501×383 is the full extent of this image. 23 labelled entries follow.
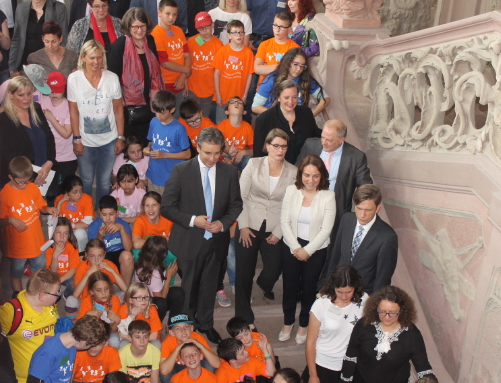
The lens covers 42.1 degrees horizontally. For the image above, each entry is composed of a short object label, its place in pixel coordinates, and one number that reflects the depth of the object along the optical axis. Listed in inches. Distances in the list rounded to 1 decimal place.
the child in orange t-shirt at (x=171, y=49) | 278.1
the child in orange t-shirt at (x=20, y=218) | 221.8
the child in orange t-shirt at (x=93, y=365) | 196.2
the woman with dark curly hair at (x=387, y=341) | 176.1
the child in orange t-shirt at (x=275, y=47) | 272.7
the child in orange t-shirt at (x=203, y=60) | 294.0
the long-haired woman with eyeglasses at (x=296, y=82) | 243.1
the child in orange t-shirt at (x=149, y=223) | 241.8
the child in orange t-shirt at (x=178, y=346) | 202.2
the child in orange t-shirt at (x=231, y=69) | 285.0
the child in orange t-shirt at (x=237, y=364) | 199.0
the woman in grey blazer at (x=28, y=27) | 283.4
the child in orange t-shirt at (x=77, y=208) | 245.9
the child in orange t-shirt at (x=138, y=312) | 209.6
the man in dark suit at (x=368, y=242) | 194.4
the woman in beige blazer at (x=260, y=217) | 219.1
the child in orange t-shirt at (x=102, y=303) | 212.2
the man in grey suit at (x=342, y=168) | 216.5
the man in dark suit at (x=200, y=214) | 210.1
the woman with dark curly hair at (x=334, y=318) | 185.8
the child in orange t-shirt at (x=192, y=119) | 256.8
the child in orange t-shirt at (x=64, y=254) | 231.1
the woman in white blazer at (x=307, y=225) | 208.4
